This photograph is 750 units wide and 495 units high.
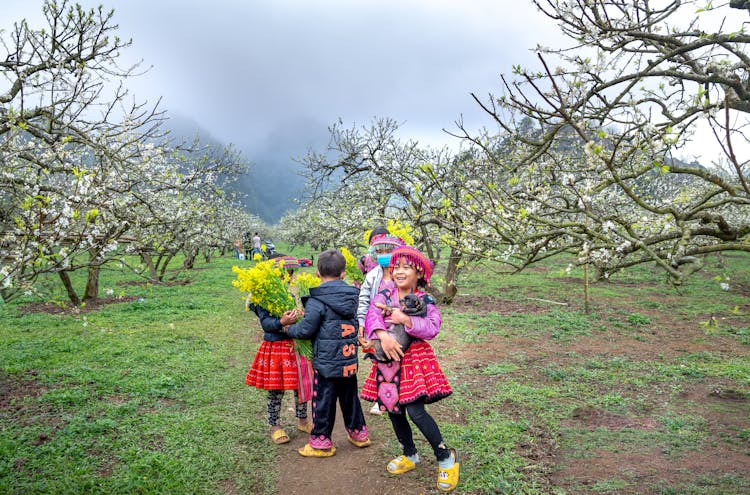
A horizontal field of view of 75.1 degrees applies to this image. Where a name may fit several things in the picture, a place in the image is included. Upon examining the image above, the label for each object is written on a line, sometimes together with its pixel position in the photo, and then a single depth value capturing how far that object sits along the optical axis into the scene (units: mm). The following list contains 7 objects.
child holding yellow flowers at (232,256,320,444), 4727
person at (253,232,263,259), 31359
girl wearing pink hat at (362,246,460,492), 3916
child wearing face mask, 4793
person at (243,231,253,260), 34056
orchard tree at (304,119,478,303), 12125
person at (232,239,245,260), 30602
